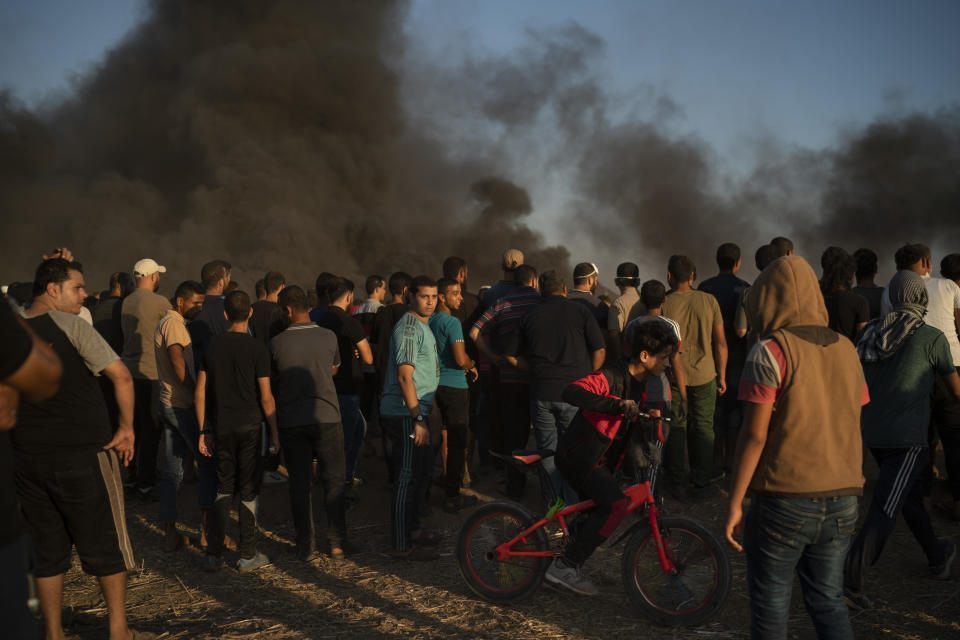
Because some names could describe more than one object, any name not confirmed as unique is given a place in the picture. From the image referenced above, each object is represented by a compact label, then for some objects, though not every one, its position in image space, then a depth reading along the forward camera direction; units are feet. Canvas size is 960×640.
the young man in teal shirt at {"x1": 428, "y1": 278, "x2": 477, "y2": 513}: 18.63
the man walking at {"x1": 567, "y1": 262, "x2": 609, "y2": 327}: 21.11
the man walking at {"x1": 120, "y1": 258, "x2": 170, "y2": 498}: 20.89
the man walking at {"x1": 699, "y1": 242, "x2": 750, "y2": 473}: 20.66
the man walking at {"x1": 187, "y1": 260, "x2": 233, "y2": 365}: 19.47
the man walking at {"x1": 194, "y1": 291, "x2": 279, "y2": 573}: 15.93
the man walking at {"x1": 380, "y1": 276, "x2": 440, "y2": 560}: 16.07
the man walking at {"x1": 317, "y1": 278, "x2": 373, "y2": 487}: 19.39
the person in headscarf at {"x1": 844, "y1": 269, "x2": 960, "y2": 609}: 13.01
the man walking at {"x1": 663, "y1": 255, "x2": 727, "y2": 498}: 19.40
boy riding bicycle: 12.91
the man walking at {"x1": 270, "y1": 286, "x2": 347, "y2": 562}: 16.35
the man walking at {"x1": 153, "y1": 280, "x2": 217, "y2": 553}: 17.33
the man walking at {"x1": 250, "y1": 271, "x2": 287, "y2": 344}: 21.68
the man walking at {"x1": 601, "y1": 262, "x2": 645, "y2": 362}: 21.44
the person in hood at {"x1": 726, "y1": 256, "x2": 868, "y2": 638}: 8.63
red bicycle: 12.63
